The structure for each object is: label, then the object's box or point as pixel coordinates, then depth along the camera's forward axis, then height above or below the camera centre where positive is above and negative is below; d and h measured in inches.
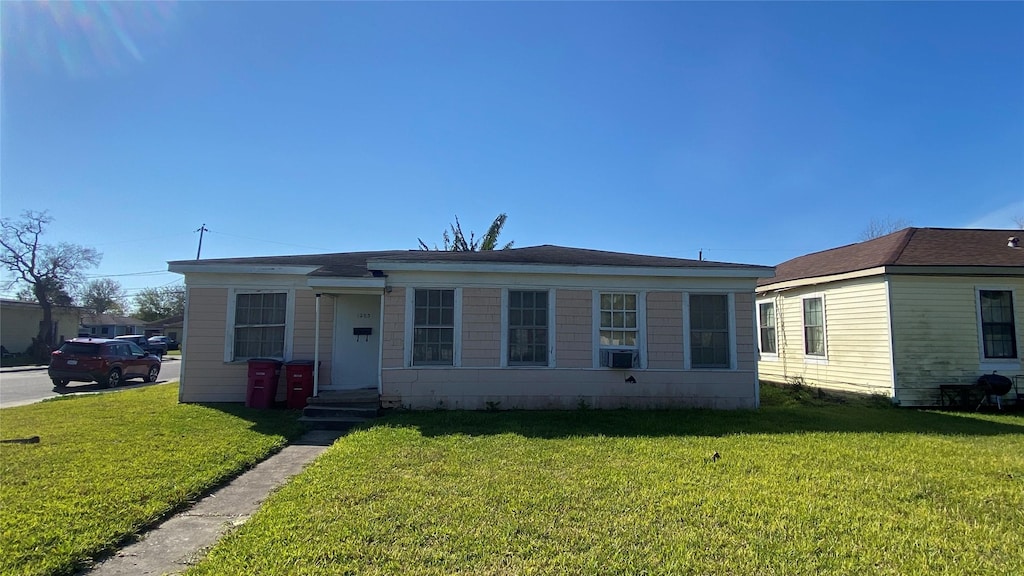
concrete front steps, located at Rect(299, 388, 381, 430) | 348.8 -51.0
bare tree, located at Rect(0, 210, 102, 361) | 1258.9 +154.1
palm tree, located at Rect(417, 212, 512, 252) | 1173.1 +222.8
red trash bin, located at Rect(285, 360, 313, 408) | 390.6 -36.3
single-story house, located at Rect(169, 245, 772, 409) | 380.8 +6.7
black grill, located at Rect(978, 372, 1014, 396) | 429.1 -35.7
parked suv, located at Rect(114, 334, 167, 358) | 1127.0 -24.0
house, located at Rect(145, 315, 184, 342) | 2202.3 +30.0
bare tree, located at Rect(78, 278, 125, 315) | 2290.8 +170.7
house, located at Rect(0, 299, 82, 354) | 1174.3 +27.0
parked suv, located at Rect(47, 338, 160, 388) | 597.3 -33.6
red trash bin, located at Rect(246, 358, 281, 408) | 389.4 -35.6
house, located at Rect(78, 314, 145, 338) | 1947.6 +32.9
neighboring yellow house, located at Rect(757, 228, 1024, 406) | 446.9 +20.9
